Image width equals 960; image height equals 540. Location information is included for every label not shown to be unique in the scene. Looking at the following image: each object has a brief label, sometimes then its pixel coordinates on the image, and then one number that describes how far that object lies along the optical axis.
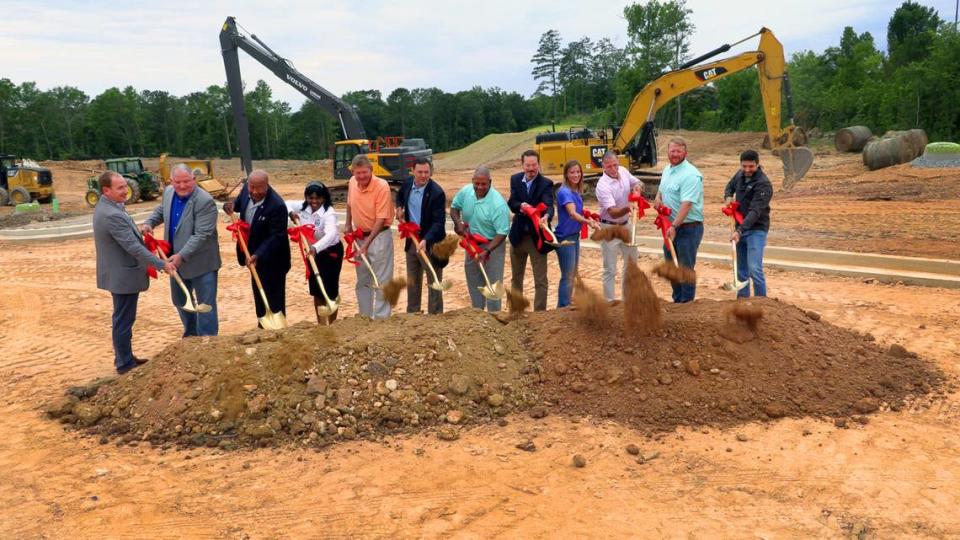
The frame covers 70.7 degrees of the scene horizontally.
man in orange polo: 5.88
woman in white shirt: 5.89
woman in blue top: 6.10
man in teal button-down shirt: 5.84
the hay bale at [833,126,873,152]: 24.80
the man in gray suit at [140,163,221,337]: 5.42
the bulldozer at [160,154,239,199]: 21.09
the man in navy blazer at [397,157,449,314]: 6.01
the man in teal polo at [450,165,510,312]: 5.98
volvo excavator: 17.70
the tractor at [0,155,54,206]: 22.25
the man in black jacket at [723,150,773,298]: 6.06
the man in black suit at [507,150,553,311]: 6.03
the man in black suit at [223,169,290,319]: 5.59
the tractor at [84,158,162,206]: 21.52
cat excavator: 14.42
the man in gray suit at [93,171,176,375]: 5.23
